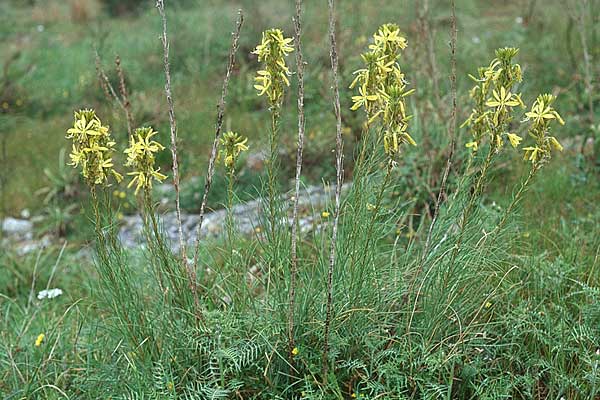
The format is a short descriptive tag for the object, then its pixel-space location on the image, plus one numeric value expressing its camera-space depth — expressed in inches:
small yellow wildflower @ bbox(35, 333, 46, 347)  108.5
